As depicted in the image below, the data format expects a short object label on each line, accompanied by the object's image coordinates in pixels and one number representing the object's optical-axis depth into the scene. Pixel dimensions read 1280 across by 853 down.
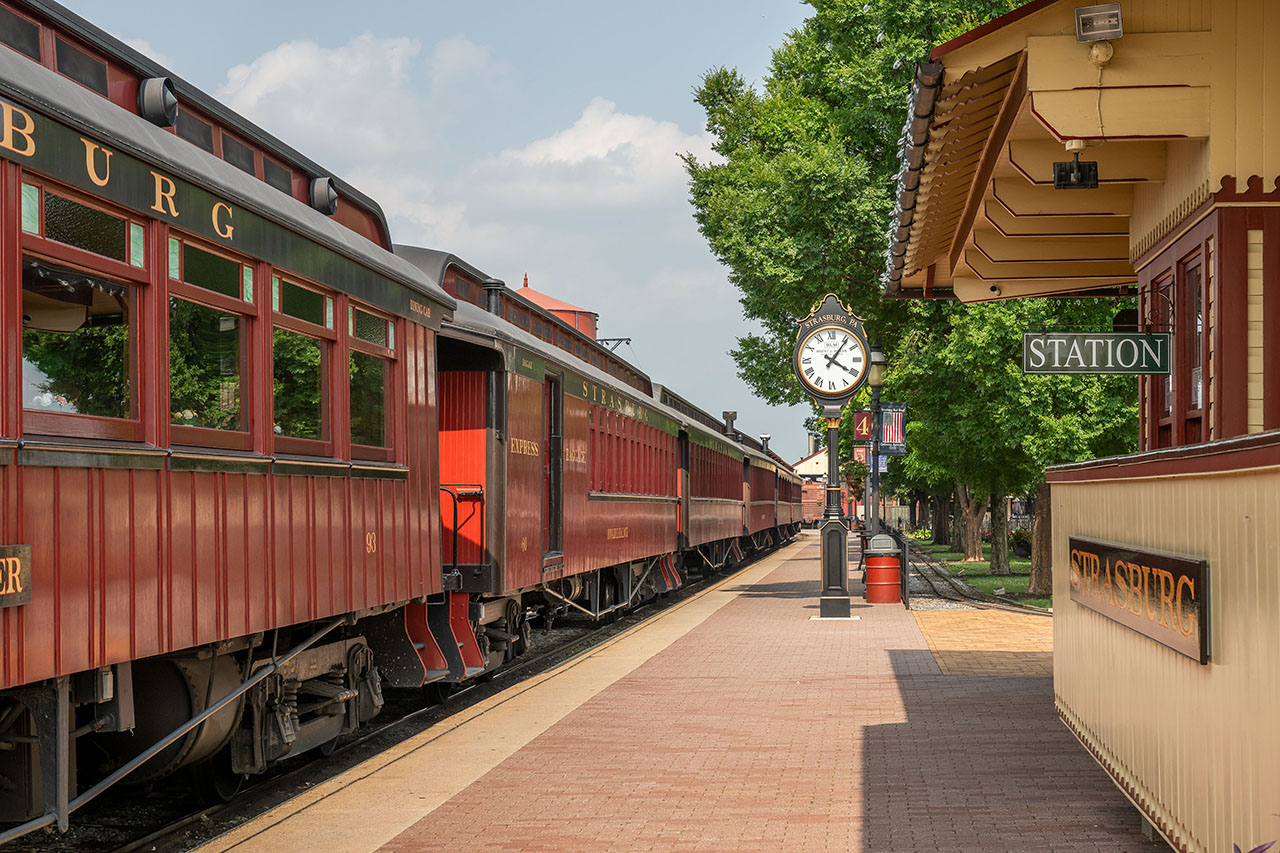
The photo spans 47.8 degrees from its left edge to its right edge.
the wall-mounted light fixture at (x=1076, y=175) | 7.26
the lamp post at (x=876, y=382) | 21.75
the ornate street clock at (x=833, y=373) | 19.70
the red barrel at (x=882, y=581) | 22.77
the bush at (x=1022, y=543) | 38.03
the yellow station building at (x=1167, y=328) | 4.15
